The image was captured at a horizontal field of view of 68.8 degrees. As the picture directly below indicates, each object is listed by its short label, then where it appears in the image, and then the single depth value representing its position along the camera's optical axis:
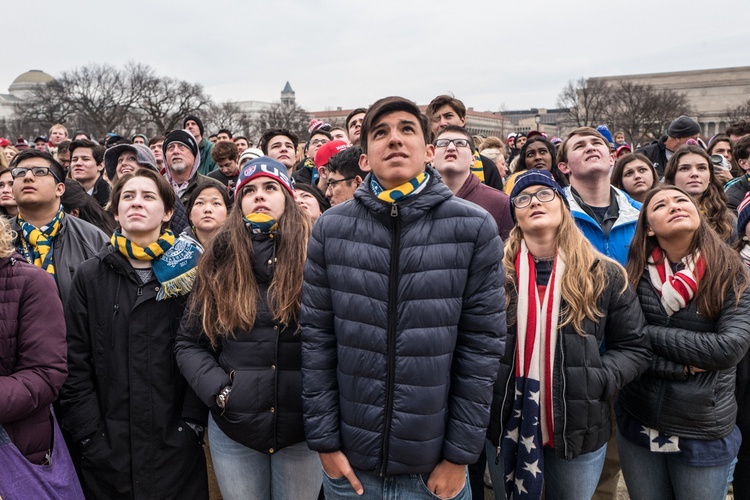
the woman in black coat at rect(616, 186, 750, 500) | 2.80
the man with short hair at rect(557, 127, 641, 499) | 3.75
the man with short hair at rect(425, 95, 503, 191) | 5.67
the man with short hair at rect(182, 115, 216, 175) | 8.95
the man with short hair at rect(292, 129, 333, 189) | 6.32
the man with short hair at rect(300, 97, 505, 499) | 2.21
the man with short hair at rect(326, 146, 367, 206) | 4.02
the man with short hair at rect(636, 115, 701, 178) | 7.32
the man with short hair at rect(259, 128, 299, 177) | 6.56
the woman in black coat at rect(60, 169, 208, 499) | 2.94
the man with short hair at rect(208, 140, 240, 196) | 7.31
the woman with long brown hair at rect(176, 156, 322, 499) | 2.67
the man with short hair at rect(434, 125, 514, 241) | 4.36
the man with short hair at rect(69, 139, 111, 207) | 6.36
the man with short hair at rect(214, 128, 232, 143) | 10.78
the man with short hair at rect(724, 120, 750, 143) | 7.28
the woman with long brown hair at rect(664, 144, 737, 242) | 4.45
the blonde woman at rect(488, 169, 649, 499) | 2.62
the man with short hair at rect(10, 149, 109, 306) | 3.66
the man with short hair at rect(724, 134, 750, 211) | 5.25
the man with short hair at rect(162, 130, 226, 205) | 6.05
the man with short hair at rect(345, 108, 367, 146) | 6.41
